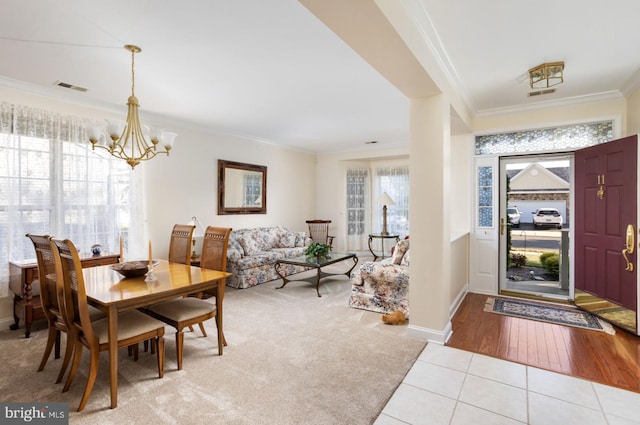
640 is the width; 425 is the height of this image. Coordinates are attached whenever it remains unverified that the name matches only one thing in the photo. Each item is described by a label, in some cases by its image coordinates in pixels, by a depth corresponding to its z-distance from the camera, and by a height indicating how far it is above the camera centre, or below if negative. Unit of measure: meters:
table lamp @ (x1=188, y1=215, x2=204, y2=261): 4.91 -0.29
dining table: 1.99 -0.56
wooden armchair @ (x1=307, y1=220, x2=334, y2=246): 7.50 -0.43
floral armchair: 3.68 -0.89
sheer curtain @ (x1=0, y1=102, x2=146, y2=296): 3.25 +0.28
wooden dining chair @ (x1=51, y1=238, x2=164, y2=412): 1.97 -0.78
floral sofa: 4.86 -0.70
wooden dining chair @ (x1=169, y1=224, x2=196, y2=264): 3.27 -0.35
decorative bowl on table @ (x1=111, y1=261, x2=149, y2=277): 2.54 -0.47
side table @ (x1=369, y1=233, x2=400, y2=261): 6.89 -0.55
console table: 3.06 -0.80
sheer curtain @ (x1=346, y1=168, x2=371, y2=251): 7.69 +0.10
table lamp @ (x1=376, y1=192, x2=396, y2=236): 7.04 +0.21
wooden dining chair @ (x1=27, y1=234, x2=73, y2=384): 2.21 -0.62
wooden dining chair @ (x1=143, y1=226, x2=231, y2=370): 2.45 -0.80
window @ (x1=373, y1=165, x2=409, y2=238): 7.38 +0.43
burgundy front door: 3.19 -0.07
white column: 2.90 -0.05
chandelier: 2.64 +0.74
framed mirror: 5.57 +0.45
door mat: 3.37 -1.19
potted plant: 4.79 -0.59
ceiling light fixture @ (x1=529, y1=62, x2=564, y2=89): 2.99 +1.39
